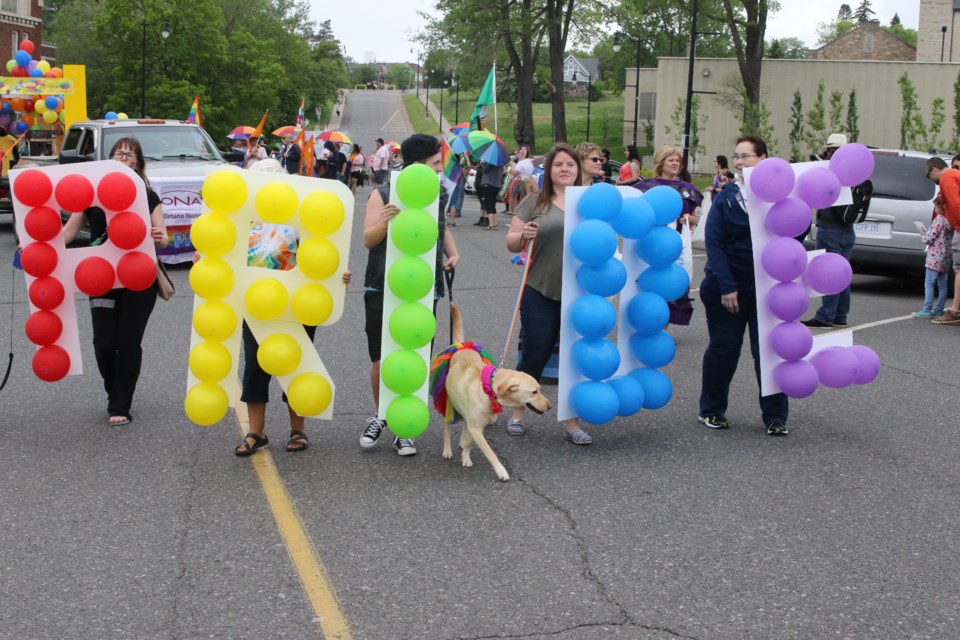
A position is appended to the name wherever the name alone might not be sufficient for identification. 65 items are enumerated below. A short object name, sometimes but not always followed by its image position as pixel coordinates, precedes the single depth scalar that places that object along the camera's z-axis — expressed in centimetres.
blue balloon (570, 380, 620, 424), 637
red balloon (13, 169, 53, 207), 664
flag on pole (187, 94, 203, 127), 2613
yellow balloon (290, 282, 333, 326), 595
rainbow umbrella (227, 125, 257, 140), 4158
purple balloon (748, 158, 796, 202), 658
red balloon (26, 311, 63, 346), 686
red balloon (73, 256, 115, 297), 678
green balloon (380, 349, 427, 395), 587
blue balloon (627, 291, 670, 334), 657
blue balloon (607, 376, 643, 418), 654
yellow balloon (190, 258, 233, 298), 592
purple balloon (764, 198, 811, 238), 669
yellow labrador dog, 571
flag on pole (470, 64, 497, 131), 1702
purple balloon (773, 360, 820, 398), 680
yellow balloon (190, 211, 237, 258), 591
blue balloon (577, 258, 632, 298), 634
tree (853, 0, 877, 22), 19102
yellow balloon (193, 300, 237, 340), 600
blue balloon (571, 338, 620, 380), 637
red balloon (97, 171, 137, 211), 676
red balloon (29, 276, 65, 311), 682
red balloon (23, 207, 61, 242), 672
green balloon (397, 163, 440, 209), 588
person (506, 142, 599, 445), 659
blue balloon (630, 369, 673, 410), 671
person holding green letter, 608
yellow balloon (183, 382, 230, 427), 607
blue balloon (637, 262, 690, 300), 662
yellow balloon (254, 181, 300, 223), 588
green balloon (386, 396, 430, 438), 591
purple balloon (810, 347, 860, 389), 685
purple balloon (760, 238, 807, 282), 668
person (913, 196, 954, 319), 1155
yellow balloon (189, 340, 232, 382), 604
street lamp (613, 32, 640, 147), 4677
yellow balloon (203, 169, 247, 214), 590
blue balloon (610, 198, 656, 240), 643
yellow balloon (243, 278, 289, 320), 588
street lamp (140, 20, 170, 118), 4600
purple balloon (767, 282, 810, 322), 677
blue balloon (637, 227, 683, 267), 653
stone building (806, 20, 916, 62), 10275
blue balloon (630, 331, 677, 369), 667
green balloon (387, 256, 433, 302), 588
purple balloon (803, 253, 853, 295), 686
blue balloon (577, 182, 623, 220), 628
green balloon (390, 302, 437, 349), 589
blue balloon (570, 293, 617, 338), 630
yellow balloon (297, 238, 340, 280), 591
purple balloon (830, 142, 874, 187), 670
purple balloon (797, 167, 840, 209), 668
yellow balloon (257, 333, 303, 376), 596
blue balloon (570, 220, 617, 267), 618
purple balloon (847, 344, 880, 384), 690
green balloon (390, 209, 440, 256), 587
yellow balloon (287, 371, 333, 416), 605
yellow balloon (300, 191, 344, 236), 589
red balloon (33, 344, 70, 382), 693
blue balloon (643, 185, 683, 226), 657
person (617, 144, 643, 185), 1045
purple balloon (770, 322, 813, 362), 678
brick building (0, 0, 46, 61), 6606
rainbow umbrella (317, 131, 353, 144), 3400
